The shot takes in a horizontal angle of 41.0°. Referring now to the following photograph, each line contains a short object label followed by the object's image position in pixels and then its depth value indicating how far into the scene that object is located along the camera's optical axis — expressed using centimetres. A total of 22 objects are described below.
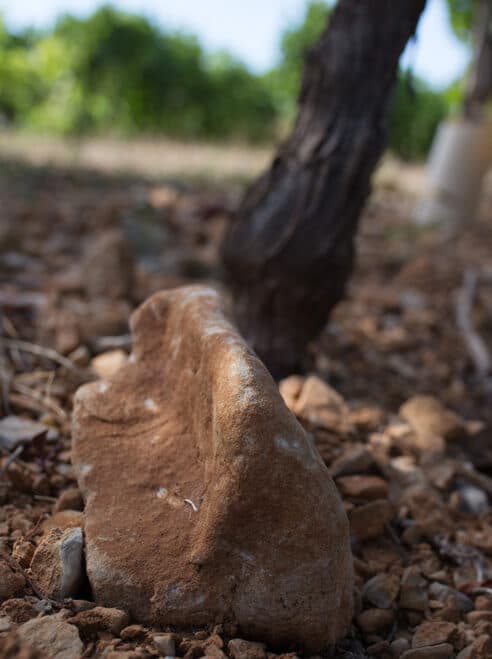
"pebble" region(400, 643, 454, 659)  31
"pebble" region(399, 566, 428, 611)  36
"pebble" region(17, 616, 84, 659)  26
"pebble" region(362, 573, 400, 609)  36
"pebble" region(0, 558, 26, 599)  29
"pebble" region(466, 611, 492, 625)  35
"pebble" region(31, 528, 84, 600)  30
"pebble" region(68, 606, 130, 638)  28
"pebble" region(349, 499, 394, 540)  40
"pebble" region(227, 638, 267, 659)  28
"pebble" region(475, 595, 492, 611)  37
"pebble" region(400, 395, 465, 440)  55
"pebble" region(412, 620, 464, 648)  33
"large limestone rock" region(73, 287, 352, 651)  29
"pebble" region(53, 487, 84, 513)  36
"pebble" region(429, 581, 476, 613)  37
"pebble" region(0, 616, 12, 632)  26
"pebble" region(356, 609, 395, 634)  34
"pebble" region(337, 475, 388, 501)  41
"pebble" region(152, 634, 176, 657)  27
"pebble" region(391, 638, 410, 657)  32
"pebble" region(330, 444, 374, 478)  43
